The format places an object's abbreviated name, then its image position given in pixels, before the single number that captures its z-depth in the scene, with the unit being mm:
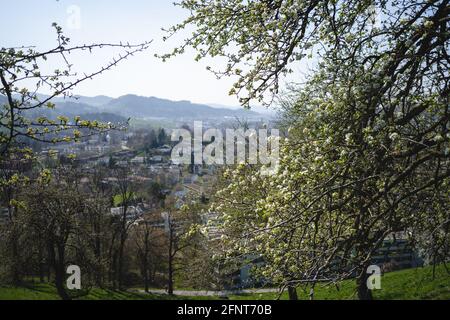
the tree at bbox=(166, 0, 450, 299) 5422
